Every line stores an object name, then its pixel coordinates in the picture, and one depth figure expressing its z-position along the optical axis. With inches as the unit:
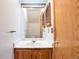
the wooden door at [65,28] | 24.1
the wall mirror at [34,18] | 69.0
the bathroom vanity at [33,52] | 55.1
